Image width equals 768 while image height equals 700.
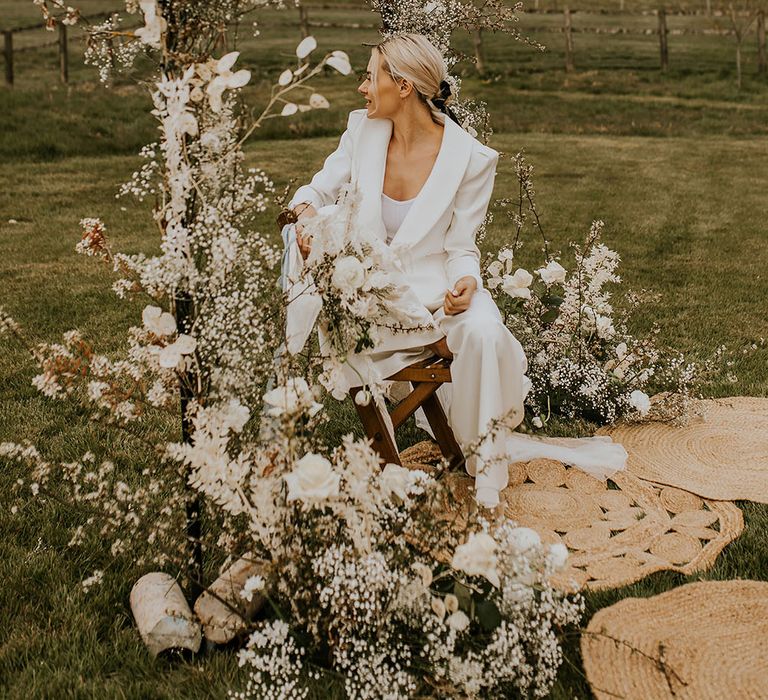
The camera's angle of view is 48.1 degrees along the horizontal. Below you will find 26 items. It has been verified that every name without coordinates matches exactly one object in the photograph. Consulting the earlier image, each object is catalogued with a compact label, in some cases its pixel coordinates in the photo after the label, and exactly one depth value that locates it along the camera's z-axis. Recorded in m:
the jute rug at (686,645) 2.66
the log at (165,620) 2.74
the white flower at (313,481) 2.15
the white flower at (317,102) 2.28
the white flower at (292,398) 2.31
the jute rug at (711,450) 4.01
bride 3.52
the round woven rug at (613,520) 3.35
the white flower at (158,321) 2.41
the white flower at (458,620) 2.26
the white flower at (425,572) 2.33
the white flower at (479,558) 2.18
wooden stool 3.56
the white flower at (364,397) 2.90
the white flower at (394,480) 2.38
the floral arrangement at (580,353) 4.64
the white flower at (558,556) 2.42
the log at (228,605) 2.73
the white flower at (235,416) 2.42
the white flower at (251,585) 2.44
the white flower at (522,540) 2.57
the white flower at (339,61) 2.25
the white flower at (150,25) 2.24
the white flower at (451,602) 2.26
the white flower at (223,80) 2.26
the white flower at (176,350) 2.34
